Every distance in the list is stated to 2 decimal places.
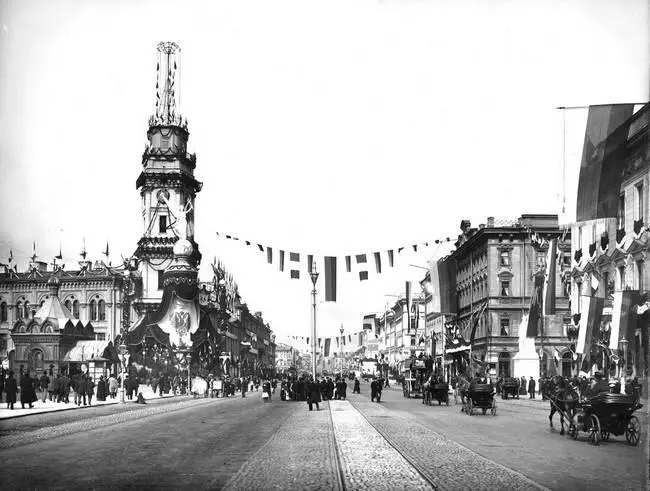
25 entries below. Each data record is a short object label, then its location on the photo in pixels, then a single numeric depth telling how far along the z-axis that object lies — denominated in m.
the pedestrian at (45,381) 53.62
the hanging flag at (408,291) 82.75
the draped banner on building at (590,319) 38.69
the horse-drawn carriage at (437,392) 46.59
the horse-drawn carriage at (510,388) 54.78
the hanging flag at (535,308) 49.44
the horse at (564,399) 23.95
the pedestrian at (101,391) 51.04
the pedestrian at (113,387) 54.49
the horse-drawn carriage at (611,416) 21.22
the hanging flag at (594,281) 50.40
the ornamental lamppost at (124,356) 53.83
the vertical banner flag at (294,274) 38.59
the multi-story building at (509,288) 76.06
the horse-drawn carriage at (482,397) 35.62
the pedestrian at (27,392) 40.02
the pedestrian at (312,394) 41.74
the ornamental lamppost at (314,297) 58.46
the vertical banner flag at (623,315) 35.88
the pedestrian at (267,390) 53.16
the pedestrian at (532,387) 54.41
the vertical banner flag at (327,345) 84.62
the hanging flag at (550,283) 45.94
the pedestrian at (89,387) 45.69
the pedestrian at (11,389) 37.44
